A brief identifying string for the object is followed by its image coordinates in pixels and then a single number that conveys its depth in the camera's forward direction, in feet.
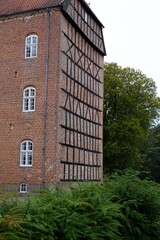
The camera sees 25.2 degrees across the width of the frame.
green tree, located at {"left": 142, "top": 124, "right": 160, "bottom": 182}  141.08
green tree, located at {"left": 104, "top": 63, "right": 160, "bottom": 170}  106.63
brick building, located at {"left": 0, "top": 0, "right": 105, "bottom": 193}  64.95
